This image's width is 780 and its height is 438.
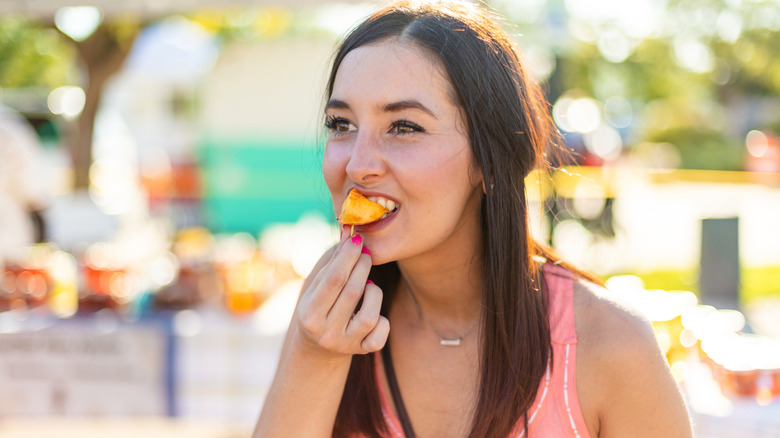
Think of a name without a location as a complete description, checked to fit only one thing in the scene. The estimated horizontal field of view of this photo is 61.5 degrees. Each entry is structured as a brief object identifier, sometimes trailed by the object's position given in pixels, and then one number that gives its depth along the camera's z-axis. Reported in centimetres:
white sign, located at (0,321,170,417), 345
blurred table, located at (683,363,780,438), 240
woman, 154
